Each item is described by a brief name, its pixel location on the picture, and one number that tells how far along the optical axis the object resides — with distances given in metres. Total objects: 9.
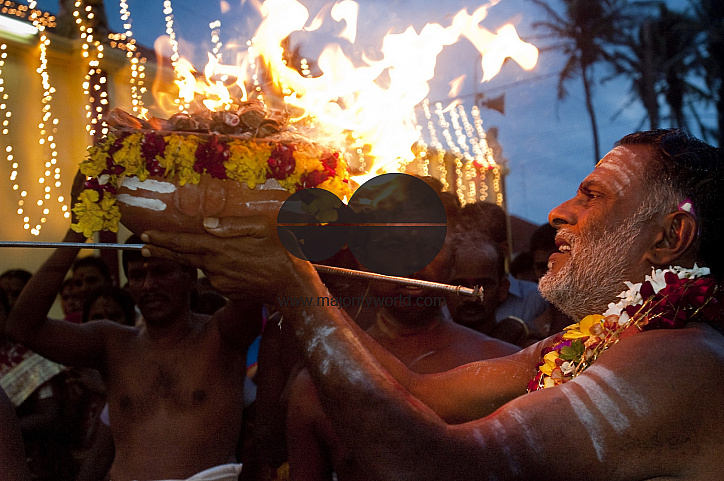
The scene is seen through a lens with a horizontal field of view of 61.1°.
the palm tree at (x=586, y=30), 18.11
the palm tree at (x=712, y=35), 18.31
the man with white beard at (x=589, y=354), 1.76
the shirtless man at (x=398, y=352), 3.25
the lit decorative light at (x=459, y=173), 13.36
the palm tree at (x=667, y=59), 18.38
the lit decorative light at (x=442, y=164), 12.46
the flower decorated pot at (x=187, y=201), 2.29
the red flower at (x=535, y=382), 2.41
